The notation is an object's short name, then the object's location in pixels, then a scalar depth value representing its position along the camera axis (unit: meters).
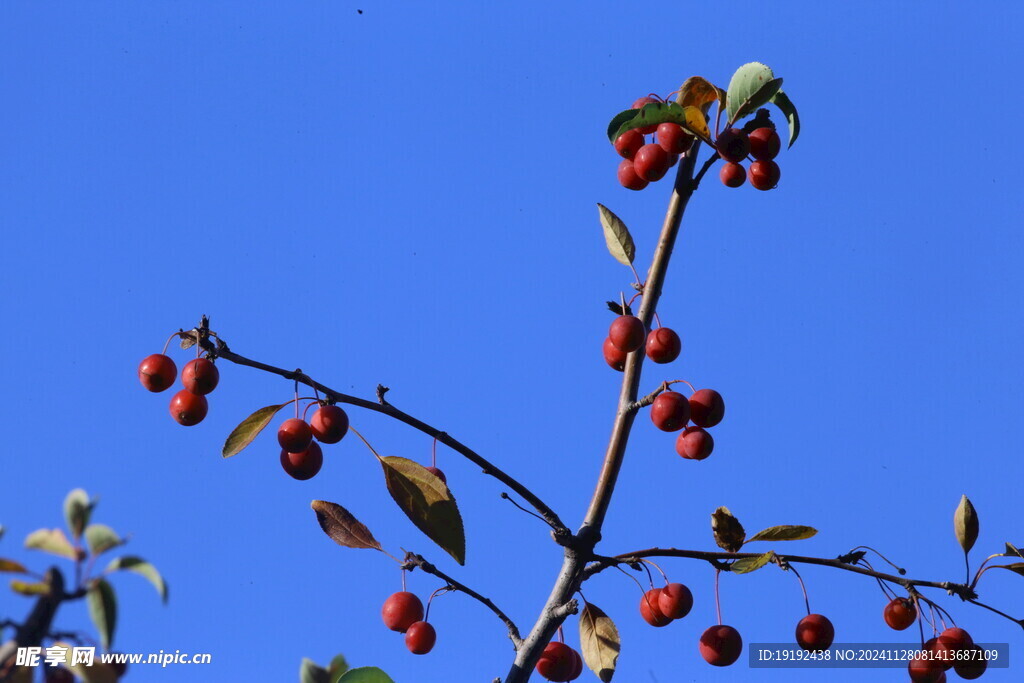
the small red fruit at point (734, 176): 3.17
